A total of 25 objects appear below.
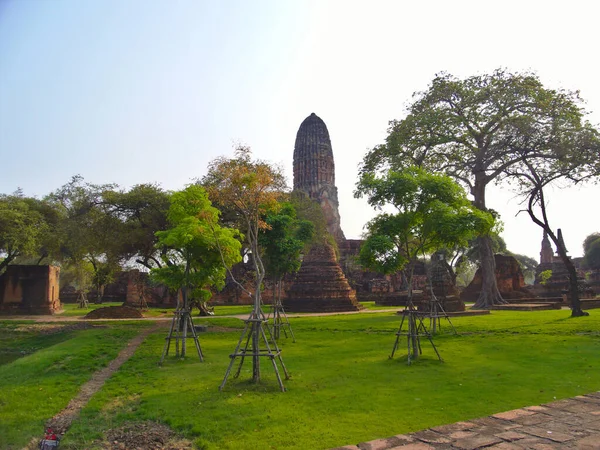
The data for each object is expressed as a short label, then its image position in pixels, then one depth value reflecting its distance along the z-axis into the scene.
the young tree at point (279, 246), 15.34
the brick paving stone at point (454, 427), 5.52
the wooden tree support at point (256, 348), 8.25
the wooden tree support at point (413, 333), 10.62
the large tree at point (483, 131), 25.08
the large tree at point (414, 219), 10.95
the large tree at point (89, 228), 24.17
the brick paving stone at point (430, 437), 5.15
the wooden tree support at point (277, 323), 15.02
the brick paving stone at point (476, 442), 4.96
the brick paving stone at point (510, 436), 5.16
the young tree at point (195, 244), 11.22
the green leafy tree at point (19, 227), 24.56
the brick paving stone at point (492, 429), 5.41
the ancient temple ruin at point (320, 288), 31.80
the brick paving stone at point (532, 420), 5.68
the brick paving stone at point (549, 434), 5.08
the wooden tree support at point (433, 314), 14.86
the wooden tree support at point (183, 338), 11.19
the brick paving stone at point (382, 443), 5.04
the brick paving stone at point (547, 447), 4.82
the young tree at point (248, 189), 9.72
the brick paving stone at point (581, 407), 6.14
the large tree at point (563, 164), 21.64
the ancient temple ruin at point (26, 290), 27.59
